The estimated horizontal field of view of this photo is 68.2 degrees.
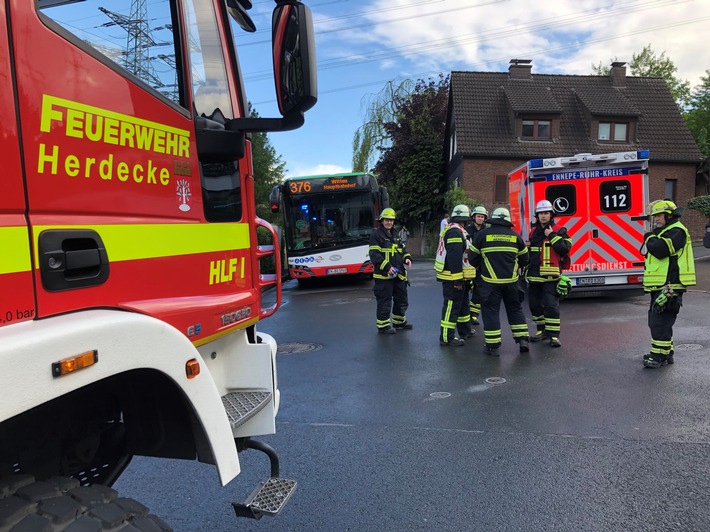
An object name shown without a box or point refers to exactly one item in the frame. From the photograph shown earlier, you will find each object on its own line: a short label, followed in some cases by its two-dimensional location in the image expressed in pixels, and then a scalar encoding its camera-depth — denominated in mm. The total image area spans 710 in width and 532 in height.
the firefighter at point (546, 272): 6945
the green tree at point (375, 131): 31719
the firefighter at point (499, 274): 6449
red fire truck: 1334
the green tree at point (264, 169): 31562
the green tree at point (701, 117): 31984
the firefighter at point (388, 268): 8000
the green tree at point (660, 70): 37875
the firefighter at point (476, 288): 8073
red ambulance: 9969
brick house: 26469
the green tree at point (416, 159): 29750
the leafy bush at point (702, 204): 20328
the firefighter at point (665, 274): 5516
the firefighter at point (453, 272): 7211
